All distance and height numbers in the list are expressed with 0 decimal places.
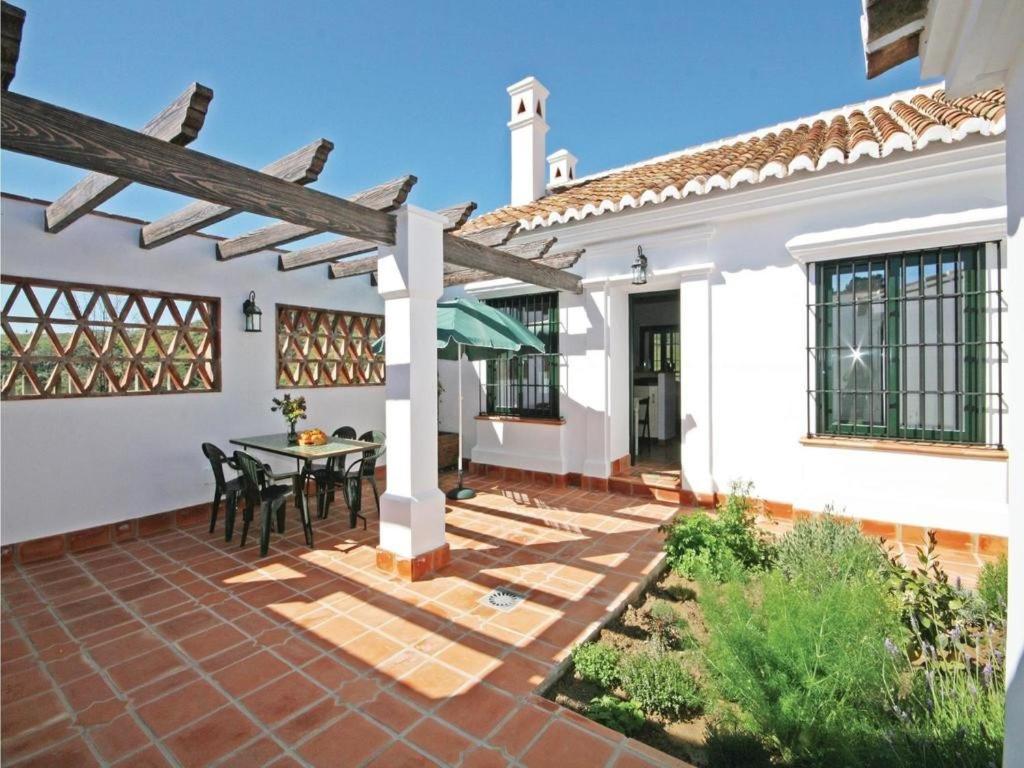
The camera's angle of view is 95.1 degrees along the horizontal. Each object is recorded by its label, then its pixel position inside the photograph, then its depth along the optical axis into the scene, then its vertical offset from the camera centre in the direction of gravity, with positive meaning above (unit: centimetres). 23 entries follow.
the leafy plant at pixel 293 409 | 604 -31
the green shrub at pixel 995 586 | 294 -134
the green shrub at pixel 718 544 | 402 -145
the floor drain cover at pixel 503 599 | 375 -177
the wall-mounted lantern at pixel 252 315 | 655 +99
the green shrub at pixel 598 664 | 285 -176
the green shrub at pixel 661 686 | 264 -175
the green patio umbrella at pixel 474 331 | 567 +68
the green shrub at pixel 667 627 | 314 -178
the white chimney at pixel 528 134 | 948 +514
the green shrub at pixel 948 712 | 182 -143
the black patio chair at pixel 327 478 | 588 -117
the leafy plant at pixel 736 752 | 216 -171
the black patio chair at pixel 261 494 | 479 -116
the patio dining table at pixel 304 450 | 514 -76
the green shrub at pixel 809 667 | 208 -137
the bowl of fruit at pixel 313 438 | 582 -66
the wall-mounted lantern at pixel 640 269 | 644 +158
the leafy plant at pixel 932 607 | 279 -137
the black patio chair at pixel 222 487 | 518 -114
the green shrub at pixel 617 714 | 249 -181
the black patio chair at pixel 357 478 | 567 -115
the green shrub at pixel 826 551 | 339 -132
